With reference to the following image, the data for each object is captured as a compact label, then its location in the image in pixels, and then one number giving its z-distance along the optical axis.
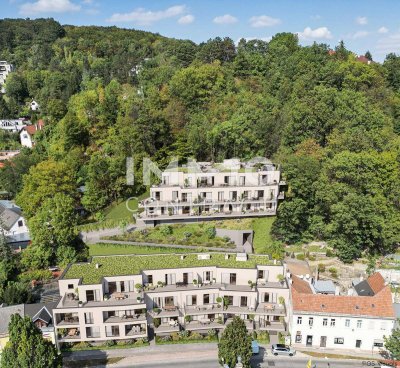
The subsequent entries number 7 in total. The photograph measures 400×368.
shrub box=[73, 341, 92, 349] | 39.34
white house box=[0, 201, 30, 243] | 60.56
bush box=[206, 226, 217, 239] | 55.82
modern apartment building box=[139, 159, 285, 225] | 58.56
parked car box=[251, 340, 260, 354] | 38.12
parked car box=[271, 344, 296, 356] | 38.56
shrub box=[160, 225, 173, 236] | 56.34
